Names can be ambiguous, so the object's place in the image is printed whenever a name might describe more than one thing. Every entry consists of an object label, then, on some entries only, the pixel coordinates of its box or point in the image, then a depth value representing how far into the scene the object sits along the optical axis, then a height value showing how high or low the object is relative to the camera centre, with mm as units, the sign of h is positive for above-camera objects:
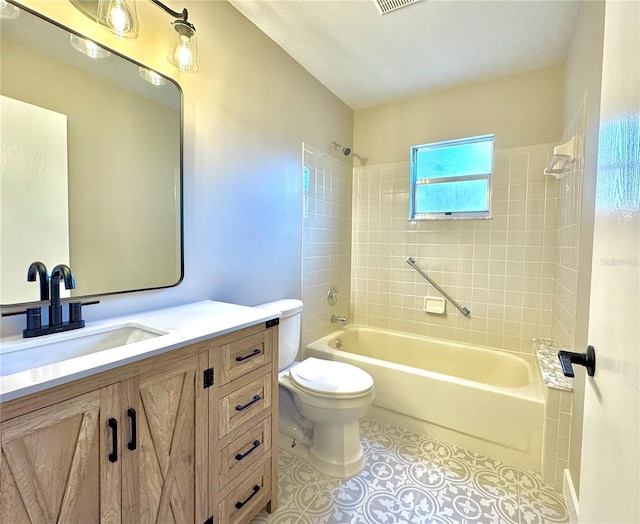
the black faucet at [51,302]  976 -183
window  2477 +636
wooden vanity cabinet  690 -557
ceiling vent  1588 +1314
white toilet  1610 -829
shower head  2617 +919
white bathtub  1710 -911
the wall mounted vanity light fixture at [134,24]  1114 +872
